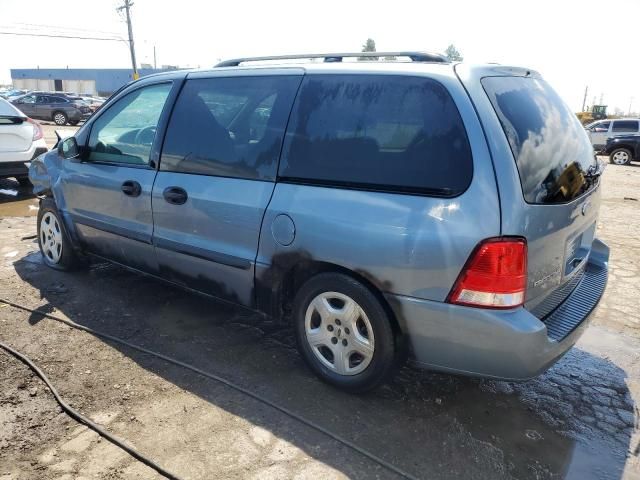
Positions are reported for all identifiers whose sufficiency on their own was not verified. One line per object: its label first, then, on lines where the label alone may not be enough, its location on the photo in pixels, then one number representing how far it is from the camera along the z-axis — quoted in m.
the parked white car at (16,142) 7.61
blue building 64.25
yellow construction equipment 41.02
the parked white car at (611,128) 20.64
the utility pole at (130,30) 37.47
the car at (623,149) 18.23
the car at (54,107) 25.70
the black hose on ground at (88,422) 2.27
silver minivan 2.27
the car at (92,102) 27.14
